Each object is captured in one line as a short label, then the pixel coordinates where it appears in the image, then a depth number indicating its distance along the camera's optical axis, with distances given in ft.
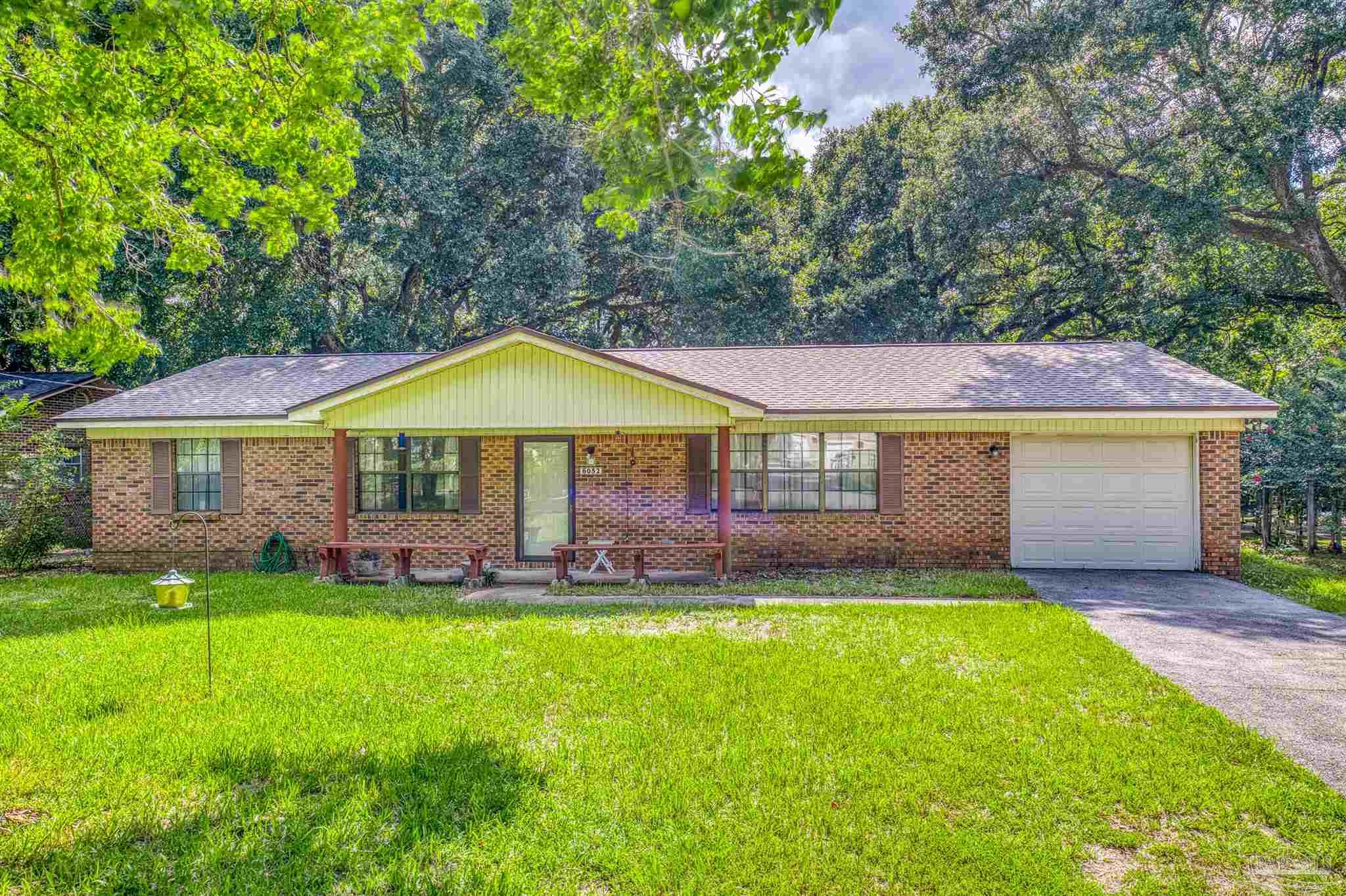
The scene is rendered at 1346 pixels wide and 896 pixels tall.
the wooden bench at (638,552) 34.01
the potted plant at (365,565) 37.40
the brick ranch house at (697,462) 34.47
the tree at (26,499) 40.06
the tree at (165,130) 20.68
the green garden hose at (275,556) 38.88
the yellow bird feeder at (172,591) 18.52
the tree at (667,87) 12.01
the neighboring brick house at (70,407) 48.06
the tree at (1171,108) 45.32
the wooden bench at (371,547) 34.71
